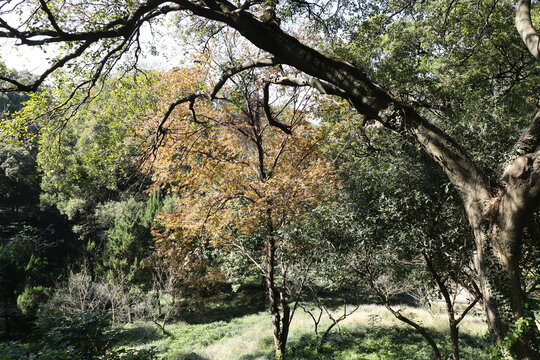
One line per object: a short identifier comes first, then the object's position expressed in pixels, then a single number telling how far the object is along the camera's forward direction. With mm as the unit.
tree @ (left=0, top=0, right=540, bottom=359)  3225
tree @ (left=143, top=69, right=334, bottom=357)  8141
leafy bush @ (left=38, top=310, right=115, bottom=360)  4609
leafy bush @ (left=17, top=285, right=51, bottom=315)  14461
